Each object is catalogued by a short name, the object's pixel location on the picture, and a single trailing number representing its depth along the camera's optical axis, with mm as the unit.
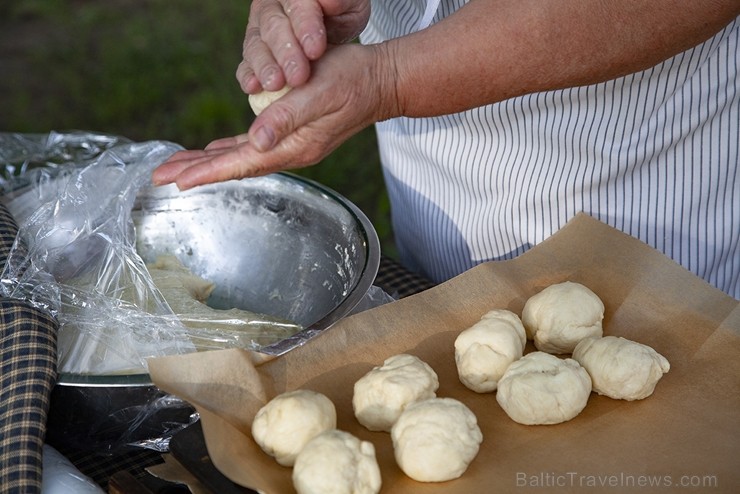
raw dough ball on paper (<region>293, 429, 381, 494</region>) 1057
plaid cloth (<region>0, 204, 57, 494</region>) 1084
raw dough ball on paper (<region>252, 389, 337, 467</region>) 1080
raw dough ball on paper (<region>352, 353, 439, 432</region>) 1110
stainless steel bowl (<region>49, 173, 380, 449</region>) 1281
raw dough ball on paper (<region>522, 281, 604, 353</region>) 1178
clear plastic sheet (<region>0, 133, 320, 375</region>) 1169
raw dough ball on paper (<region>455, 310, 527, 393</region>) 1139
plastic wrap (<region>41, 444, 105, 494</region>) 1102
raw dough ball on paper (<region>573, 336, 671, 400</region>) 1125
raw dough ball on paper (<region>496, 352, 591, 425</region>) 1112
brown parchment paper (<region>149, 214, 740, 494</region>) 1084
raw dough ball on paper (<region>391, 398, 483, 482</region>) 1072
